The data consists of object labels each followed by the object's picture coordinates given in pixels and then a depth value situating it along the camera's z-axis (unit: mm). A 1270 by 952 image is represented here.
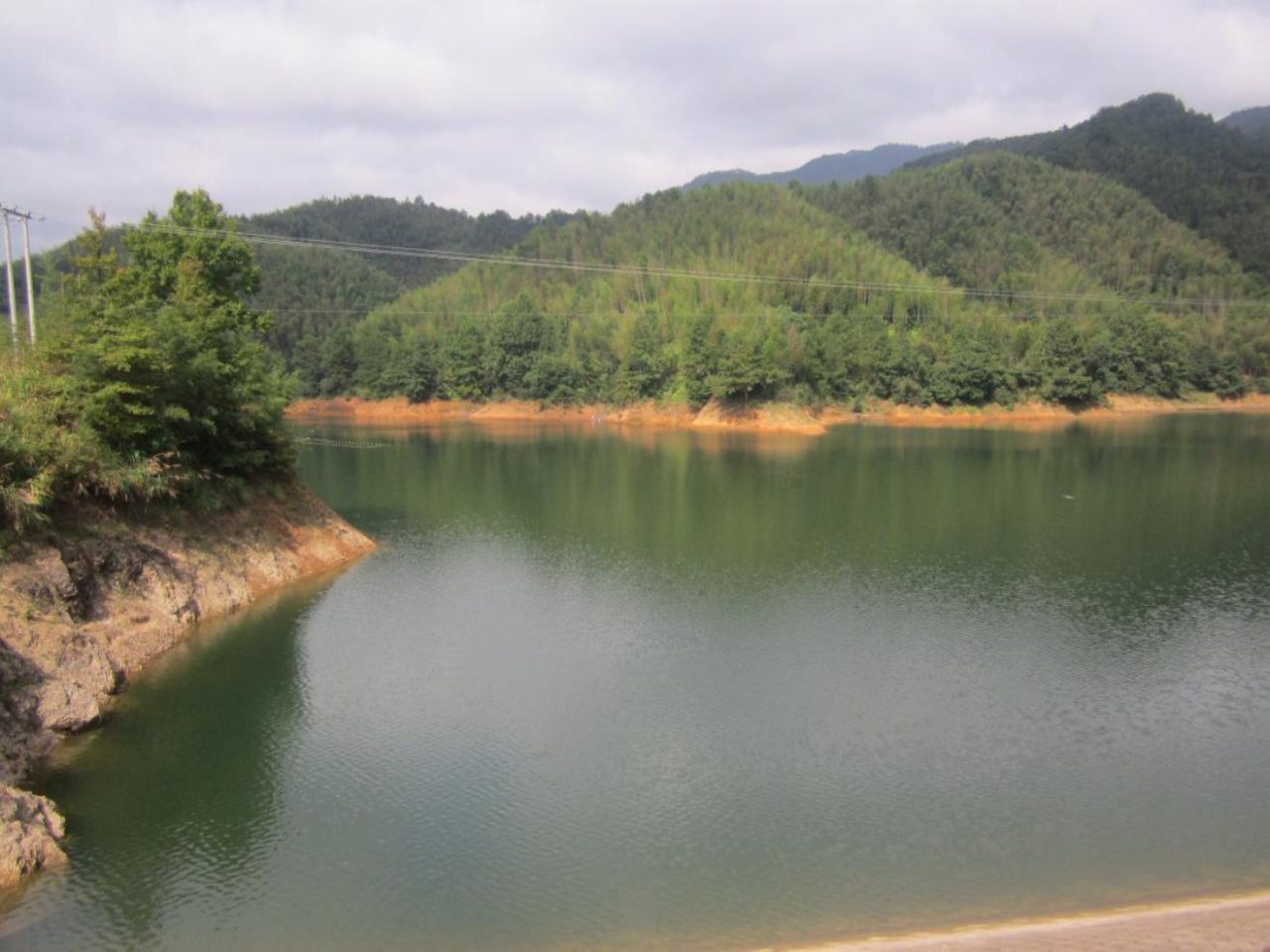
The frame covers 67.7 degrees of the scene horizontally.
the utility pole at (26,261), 22391
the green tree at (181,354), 21109
